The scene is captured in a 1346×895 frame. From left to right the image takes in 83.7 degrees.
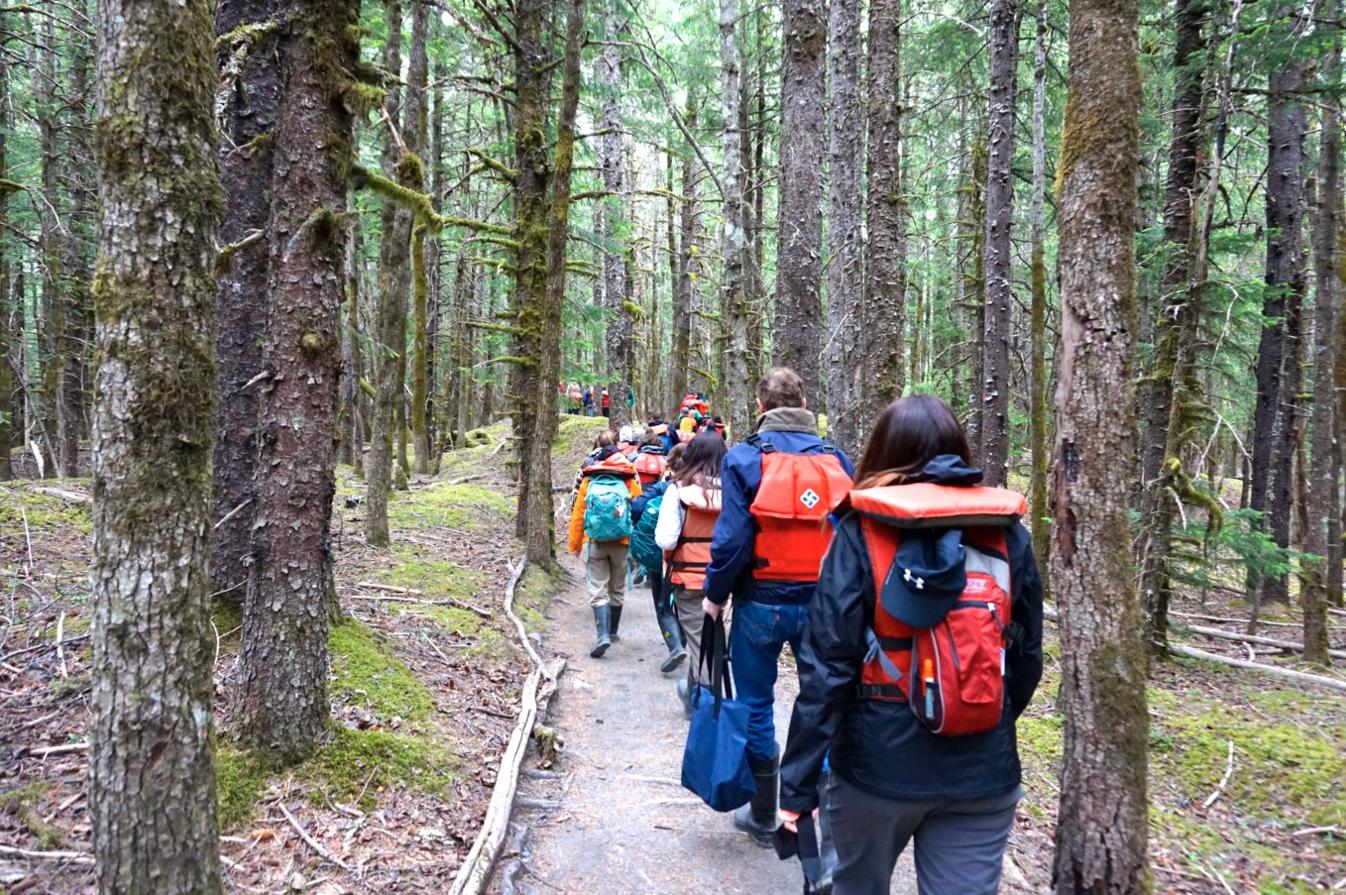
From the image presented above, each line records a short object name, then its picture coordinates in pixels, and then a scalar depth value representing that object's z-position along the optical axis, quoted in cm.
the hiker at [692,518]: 565
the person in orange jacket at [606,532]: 804
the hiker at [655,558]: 757
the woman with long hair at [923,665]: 233
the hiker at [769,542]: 405
